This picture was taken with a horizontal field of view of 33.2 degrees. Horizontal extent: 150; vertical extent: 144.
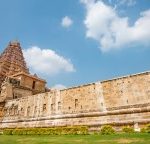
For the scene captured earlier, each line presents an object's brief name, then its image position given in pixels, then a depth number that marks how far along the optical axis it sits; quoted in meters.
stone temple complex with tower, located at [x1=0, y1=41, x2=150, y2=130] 21.17
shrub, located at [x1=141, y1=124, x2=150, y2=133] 18.16
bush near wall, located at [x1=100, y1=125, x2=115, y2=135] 20.48
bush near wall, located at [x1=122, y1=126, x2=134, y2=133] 19.62
